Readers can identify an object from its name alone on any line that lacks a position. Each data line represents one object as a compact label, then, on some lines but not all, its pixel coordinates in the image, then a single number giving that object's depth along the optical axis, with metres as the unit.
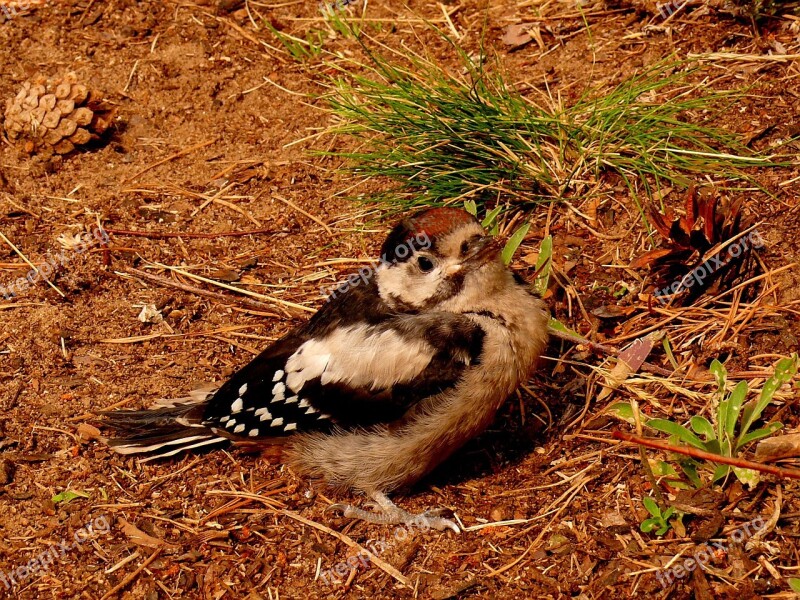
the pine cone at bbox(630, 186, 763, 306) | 4.18
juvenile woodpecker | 3.66
